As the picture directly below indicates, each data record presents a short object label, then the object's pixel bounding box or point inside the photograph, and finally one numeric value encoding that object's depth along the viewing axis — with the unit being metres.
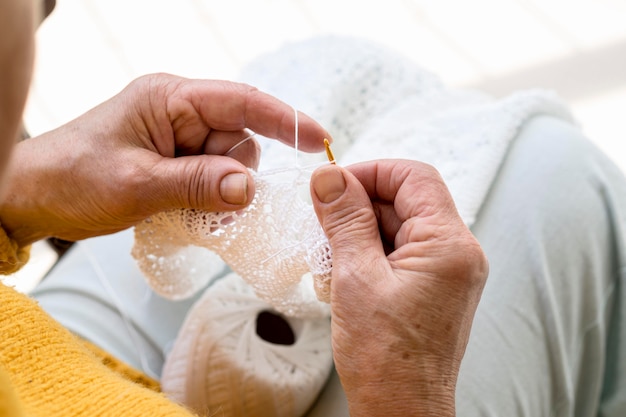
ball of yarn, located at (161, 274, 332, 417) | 0.83
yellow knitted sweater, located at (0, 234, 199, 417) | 0.61
